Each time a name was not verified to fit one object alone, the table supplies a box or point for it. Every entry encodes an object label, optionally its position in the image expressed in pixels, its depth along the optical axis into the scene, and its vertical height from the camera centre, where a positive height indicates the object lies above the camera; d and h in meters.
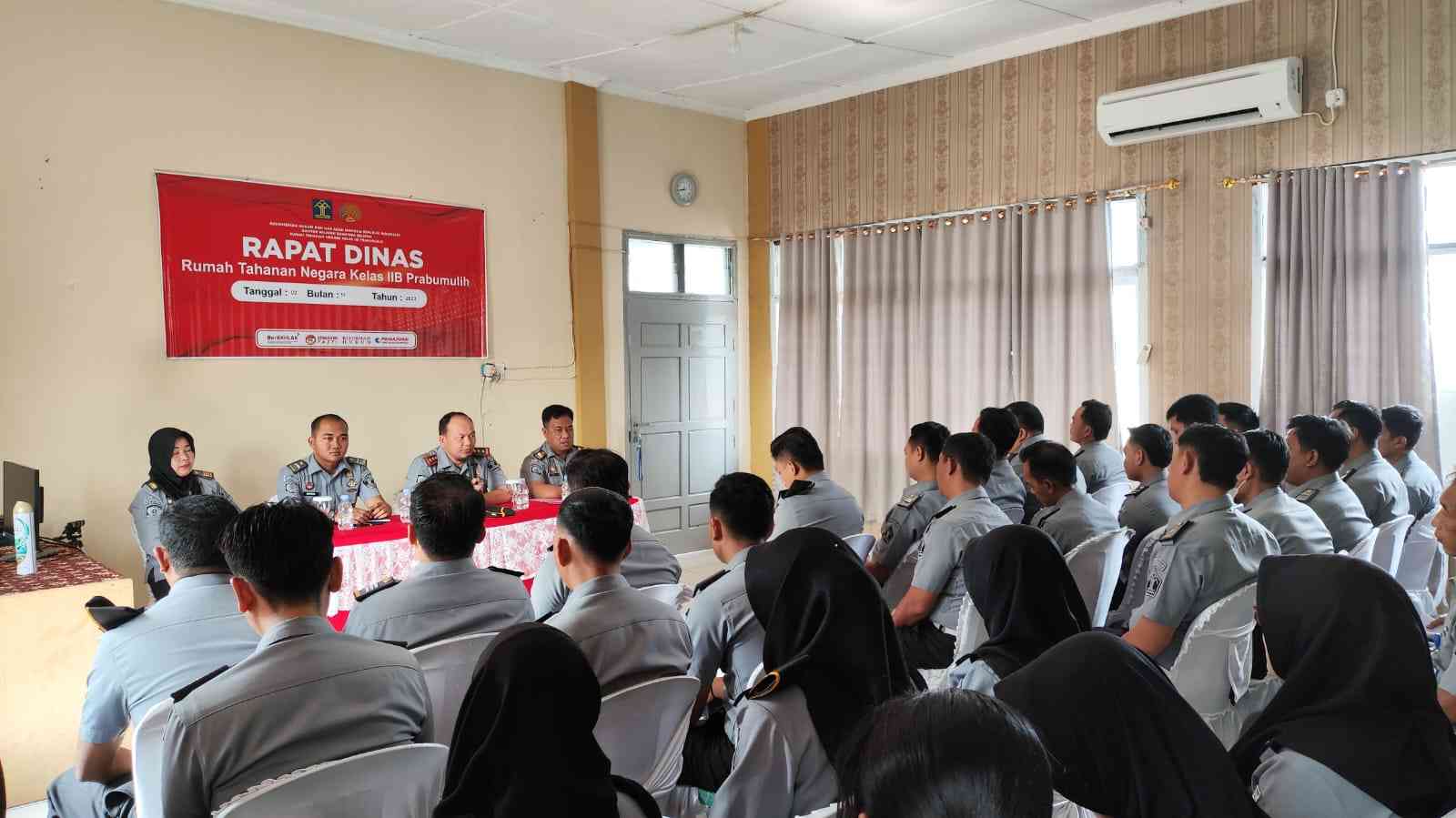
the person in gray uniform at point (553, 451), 5.49 -0.37
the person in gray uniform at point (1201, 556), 2.71 -0.51
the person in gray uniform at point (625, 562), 2.95 -0.55
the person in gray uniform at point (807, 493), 3.78 -0.44
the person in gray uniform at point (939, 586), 3.18 -0.67
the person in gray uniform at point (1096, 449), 4.87 -0.38
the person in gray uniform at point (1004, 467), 4.20 -0.40
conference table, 4.02 -0.70
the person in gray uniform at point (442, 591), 2.34 -0.49
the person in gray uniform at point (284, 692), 1.55 -0.49
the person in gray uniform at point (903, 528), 3.76 -0.57
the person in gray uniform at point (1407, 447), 4.20 -0.36
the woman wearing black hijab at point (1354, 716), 1.69 -0.61
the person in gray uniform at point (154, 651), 2.11 -0.55
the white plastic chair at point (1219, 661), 2.58 -0.78
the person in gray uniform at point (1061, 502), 3.42 -0.46
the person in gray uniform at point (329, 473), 4.86 -0.41
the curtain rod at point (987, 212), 5.64 +1.03
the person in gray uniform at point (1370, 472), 3.87 -0.42
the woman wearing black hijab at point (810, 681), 1.94 -0.60
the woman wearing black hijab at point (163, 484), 4.48 -0.42
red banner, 5.07 +0.64
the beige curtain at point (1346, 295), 4.74 +0.35
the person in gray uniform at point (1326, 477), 3.47 -0.40
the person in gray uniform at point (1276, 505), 3.10 -0.44
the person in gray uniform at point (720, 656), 2.43 -0.67
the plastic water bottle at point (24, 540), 3.61 -0.52
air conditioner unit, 4.92 +1.37
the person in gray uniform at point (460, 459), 5.19 -0.39
